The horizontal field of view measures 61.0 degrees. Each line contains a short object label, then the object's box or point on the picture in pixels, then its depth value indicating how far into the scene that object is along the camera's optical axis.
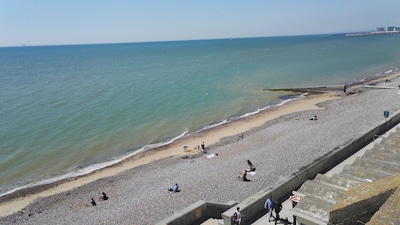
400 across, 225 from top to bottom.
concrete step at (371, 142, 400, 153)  11.40
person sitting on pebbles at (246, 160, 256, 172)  19.48
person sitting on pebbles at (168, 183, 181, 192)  18.16
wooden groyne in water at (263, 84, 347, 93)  48.22
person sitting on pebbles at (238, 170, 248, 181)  18.41
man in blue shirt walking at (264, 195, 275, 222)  10.07
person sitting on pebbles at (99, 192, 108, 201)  18.86
